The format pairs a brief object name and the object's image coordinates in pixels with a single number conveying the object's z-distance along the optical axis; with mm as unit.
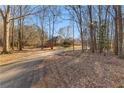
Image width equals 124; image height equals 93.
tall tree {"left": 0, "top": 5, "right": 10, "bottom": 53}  4894
